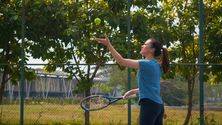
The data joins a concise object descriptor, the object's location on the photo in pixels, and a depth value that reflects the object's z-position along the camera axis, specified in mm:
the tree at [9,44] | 11948
